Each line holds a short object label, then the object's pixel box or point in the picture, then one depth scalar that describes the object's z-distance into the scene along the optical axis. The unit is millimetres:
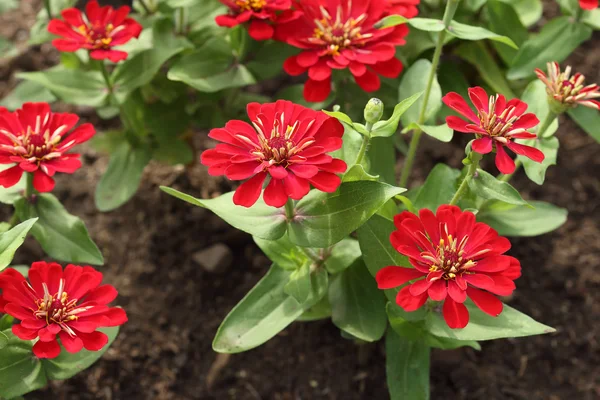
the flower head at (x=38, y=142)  616
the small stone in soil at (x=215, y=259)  761
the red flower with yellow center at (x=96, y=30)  673
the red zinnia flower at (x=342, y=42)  666
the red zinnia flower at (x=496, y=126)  583
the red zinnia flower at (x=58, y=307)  579
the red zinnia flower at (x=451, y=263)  576
